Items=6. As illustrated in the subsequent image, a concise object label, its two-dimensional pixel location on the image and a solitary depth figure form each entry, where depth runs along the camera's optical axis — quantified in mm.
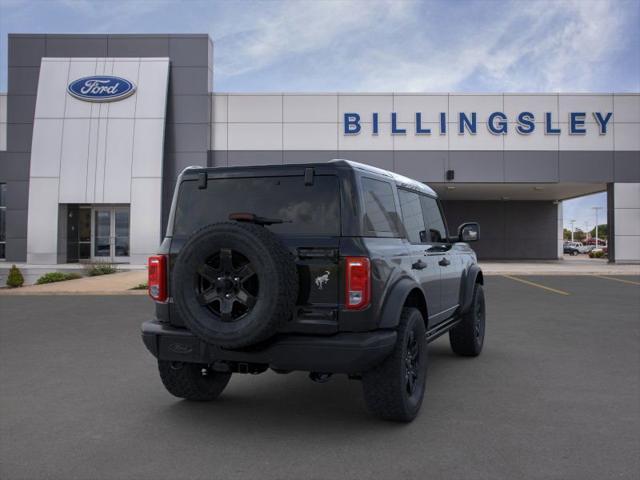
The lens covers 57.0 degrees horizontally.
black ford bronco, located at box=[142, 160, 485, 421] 3875
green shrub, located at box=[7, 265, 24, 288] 16125
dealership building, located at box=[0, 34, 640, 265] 26094
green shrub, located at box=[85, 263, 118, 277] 20188
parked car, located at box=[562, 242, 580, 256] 53938
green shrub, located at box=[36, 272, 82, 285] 17078
